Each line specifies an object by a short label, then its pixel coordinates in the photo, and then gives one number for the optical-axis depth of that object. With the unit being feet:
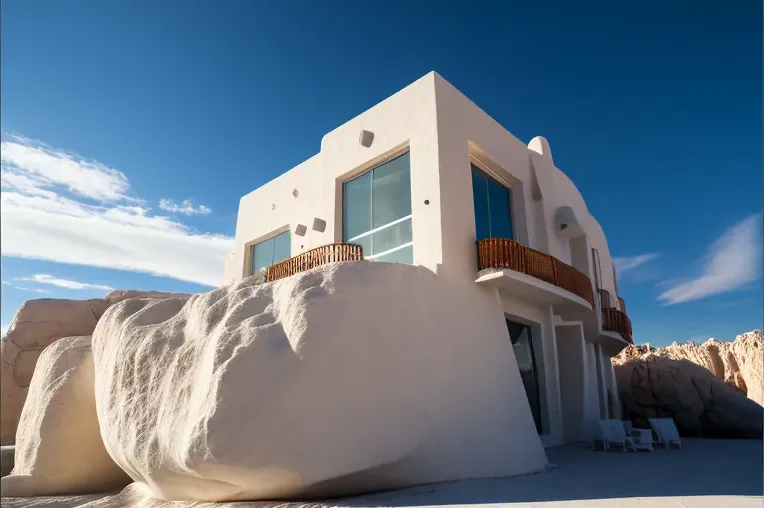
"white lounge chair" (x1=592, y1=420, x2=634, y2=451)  38.63
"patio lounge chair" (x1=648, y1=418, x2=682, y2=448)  39.86
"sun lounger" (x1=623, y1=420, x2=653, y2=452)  37.79
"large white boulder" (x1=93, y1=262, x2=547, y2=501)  20.38
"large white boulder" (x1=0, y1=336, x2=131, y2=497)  31.04
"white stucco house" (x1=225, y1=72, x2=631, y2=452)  33.71
